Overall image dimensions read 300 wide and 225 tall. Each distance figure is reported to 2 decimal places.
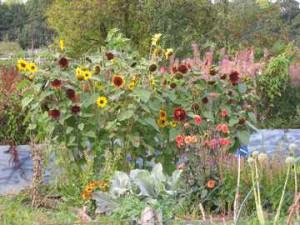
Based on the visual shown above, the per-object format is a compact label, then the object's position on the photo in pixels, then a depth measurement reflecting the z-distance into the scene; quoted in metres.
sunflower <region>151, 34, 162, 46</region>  5.46
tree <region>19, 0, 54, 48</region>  38.75
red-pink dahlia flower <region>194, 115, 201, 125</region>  4.97
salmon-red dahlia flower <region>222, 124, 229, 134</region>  4.79
